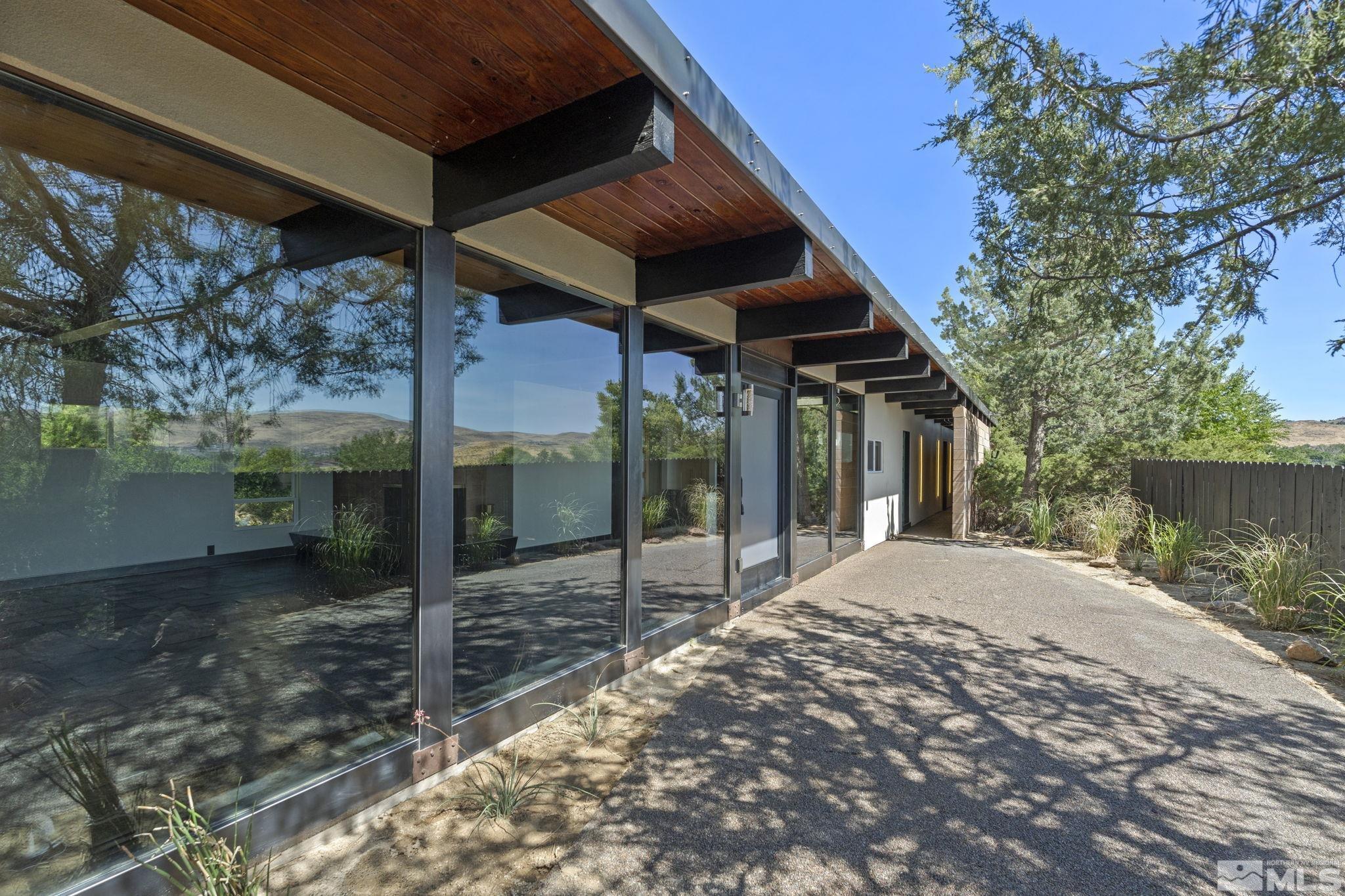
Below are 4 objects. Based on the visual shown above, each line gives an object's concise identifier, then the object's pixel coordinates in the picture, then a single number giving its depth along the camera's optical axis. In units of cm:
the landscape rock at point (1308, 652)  432
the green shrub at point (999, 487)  1193
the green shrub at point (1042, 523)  1001
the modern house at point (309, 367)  179
